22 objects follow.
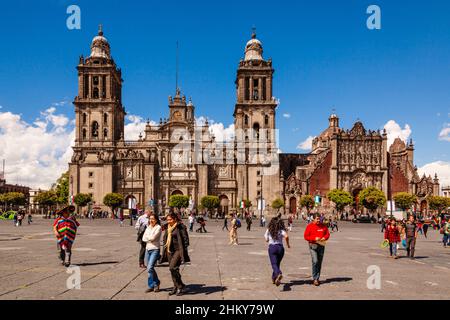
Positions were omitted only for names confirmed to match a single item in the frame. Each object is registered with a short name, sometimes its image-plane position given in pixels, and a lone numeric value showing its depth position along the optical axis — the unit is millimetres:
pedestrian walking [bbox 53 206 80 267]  15234
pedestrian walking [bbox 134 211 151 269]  15466
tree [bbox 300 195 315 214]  78562
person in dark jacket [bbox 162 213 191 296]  11078
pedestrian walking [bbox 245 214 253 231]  40688
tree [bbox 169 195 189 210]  77938
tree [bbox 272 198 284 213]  79438
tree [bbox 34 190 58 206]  94438
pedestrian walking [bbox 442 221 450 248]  26125
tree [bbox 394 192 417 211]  78875
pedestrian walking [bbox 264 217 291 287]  12141
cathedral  84312
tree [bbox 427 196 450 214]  83312
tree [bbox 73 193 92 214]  79900
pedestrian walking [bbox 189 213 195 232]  37906
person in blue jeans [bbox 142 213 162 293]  11281
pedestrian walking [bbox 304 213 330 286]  12547
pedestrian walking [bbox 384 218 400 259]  19969
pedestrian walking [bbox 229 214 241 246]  25347
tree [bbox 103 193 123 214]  78750
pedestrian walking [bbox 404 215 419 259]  20672
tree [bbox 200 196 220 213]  77688
